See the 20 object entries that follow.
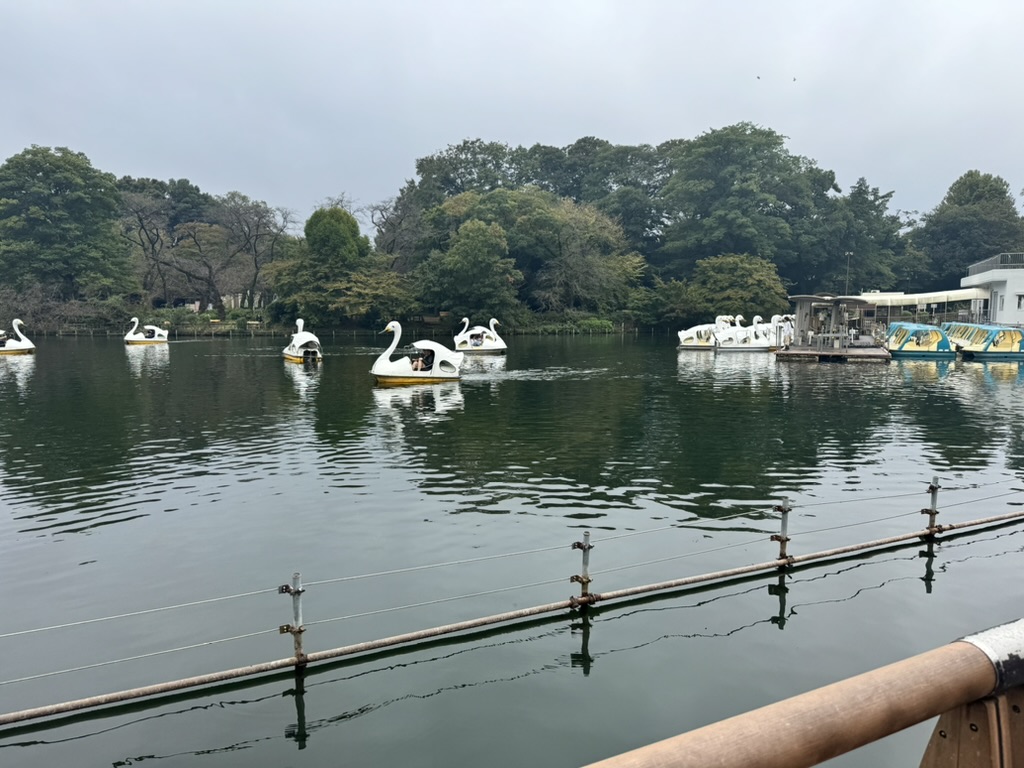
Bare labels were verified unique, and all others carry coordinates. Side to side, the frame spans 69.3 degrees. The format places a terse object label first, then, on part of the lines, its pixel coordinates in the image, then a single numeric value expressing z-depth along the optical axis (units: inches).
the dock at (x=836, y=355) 1411.2
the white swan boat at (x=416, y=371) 1011.3
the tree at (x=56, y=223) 2242.9
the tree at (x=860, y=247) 2449.6
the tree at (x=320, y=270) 2129.7
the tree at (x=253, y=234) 2418.8
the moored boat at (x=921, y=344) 1511.0
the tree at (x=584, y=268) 2294.5
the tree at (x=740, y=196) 2421.3
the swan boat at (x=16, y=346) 1568.7
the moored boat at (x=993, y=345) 1439.5
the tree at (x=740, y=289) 2193.7
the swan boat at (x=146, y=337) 1846.6
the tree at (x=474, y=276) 2096.0
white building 1813.5
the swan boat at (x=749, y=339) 1702.8
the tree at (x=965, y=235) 2536.9
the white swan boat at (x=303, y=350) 1354.6
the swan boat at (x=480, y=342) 1605.6
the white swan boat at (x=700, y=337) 1752.0
